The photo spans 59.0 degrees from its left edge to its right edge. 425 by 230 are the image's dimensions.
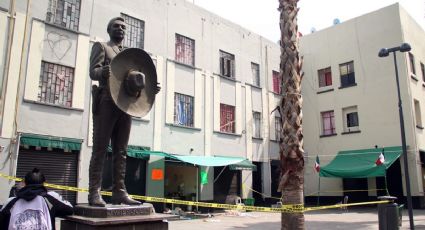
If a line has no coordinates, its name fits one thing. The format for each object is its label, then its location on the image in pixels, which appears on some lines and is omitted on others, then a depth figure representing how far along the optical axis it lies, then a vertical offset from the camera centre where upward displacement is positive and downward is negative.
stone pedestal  4.32 -0.39
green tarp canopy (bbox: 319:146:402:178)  18.02 +1.19
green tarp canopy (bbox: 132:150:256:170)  15.00 +1.13
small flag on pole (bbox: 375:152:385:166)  17.19 +1.18
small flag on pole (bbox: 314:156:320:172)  19.41 +0.99
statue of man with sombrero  4.89 +1.16
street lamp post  10.74 +1.61
